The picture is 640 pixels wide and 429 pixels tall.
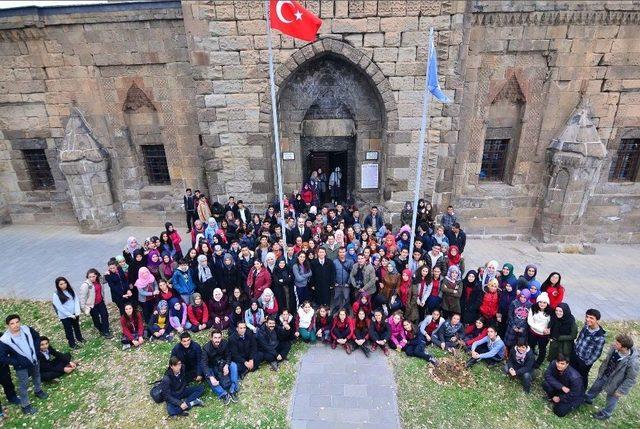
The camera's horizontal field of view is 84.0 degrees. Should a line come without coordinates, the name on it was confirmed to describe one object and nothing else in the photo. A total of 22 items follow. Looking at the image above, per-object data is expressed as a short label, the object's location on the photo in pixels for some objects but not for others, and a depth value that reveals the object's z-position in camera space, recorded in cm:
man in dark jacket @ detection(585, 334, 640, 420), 528
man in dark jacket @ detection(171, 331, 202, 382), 597
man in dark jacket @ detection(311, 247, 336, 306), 757
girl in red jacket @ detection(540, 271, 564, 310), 675
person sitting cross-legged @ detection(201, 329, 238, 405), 604
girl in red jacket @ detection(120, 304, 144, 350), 709
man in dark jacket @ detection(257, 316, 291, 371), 657
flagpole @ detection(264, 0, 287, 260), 689
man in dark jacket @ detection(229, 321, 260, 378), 638
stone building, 962
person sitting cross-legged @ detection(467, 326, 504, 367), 656
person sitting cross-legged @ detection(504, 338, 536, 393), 617
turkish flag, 660
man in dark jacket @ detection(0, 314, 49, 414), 549
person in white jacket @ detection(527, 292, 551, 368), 625
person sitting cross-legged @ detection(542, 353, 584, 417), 563
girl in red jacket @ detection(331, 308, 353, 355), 703
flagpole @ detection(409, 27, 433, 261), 731
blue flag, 699
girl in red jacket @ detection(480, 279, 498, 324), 670
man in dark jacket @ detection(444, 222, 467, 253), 907
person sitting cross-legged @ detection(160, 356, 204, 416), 572
